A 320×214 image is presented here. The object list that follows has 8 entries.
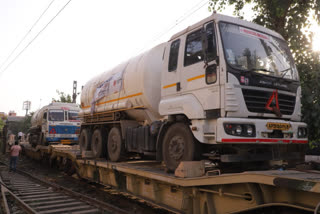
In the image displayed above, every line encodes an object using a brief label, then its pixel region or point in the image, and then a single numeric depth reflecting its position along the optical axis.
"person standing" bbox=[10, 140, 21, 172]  14.61
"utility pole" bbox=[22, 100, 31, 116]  65.69
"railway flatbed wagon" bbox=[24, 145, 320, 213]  3.32
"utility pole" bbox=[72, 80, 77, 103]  32.94
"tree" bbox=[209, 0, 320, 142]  8.14
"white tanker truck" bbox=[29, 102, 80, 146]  18.19
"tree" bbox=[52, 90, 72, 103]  44.34
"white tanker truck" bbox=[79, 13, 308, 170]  4.75
